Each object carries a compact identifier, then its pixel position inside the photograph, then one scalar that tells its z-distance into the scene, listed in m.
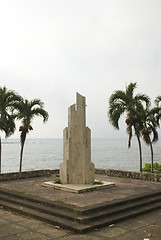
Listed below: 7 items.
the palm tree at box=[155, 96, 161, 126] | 14.64
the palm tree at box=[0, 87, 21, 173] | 13.87
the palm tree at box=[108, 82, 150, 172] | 14.60
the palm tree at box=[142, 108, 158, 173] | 14.95
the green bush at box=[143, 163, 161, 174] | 17.33
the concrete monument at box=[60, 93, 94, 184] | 10.49
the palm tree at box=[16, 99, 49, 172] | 15.00
